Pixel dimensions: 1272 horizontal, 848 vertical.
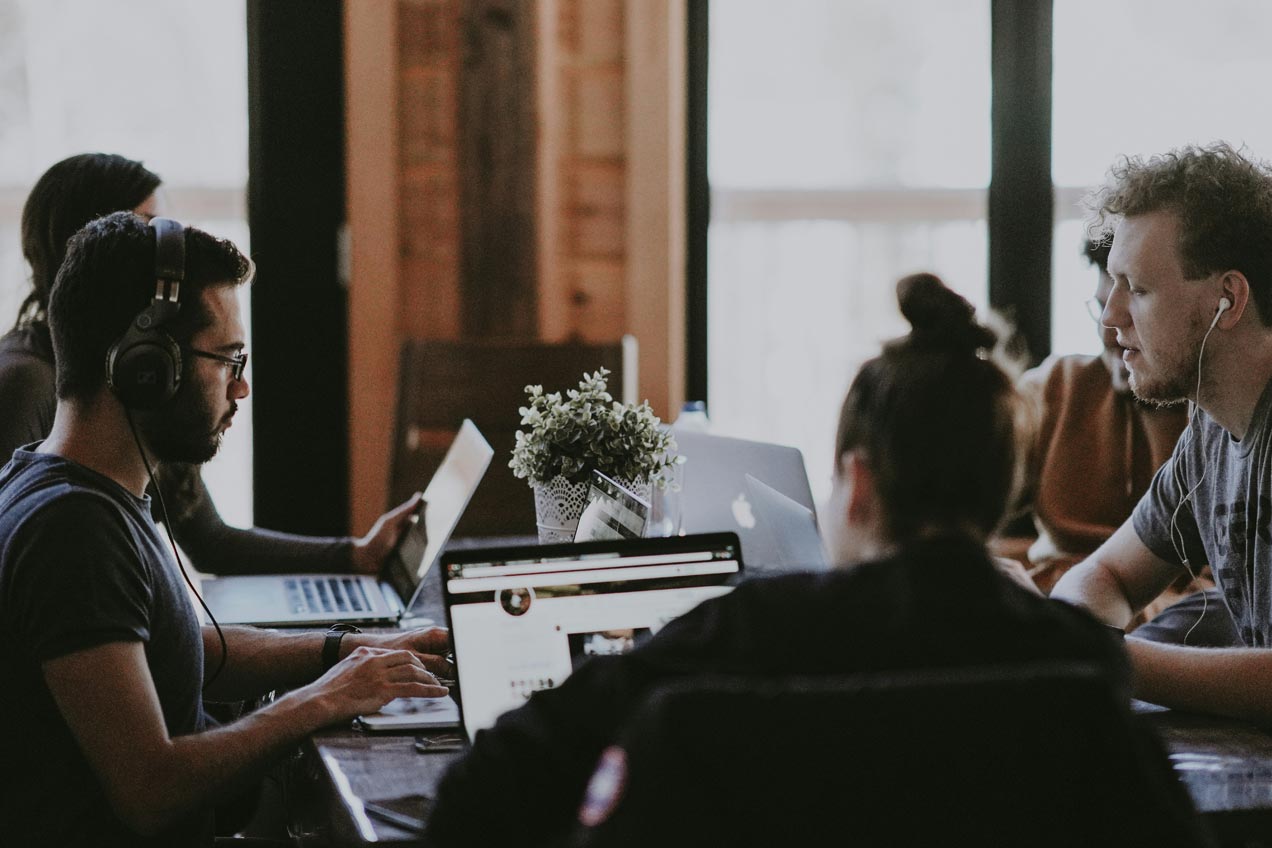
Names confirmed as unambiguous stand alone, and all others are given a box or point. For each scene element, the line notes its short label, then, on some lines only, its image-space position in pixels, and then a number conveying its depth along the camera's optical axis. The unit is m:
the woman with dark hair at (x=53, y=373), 3.49
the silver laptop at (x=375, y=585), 3.40
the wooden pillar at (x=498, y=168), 4.98
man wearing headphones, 2.73
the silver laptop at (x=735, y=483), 3.26
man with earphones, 3.15
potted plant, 3.28
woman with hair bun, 2.40
